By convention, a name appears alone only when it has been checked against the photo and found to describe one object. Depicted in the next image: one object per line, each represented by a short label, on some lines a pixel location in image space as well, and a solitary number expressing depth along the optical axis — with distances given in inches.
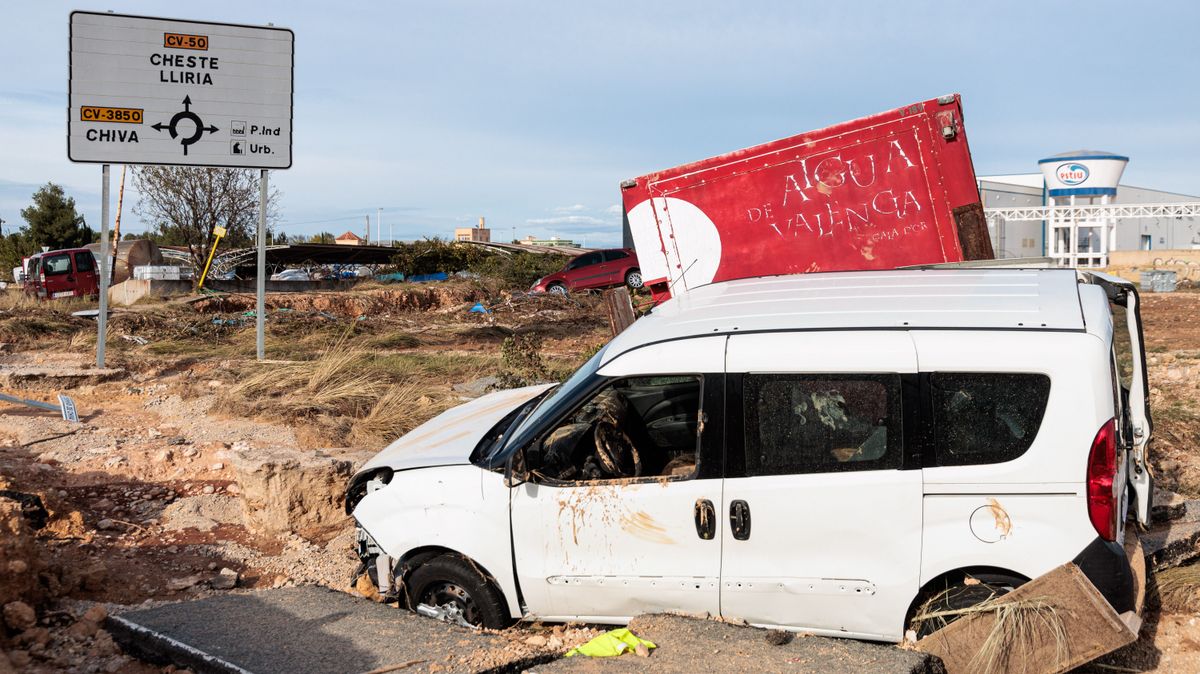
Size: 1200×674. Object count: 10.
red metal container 331.4
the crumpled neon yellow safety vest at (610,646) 168.6
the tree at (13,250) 1791.3
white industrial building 1995.9
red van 1039.0
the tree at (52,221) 1801.2
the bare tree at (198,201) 1133.1
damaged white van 160.7
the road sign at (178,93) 491.2
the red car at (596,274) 1102.4
